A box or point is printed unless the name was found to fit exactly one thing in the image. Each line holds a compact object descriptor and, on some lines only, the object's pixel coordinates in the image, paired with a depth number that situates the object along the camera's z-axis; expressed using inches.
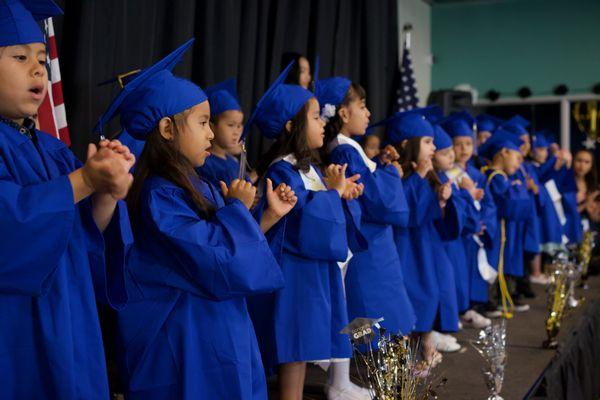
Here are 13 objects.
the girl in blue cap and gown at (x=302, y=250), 103.3
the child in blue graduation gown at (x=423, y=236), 142.2
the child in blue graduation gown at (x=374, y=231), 122.5
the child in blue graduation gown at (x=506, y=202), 200.4
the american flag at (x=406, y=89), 295.7
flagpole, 326.3
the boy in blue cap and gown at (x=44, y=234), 58.9
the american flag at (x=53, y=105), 110.7
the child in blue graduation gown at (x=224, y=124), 140.6
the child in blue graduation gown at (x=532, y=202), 225.1
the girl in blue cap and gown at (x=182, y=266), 74.5
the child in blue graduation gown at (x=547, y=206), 242.7
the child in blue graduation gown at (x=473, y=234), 182.7
